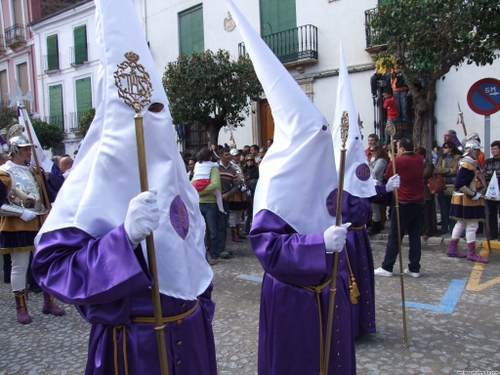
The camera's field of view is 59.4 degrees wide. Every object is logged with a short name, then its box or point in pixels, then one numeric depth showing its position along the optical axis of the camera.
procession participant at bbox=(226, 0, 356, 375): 2.48
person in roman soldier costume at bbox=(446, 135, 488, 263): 6.80
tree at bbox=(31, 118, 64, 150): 21.58
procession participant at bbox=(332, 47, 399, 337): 3.91
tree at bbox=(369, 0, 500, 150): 7.79
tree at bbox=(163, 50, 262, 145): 13.50
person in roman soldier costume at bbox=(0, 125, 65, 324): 4.90
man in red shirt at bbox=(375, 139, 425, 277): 5.99
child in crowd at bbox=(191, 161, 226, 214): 7.22
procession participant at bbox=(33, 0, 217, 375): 1.68
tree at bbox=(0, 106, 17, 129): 21.45
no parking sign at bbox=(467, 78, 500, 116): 7.40
